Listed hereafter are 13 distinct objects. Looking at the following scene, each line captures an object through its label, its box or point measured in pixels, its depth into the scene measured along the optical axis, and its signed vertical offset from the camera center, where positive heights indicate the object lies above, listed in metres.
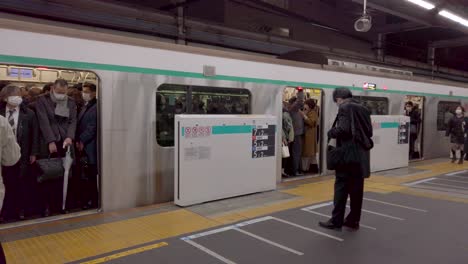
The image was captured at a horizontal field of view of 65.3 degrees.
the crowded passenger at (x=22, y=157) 4.07 -0.58
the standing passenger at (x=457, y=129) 9.27 -0.38
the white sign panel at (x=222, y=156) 4.92 -0.67
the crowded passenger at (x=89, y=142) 4.62 -0.45
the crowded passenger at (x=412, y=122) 9.93 -0.23
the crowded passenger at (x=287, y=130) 6.79 -0.35
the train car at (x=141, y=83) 4.08 +0.39
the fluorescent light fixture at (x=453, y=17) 7.87 +2.17
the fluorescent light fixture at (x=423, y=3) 6.56 +2.02
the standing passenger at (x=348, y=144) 3.97 -0.38
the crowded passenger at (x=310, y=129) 7.40 -0.35
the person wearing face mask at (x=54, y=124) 4.33 -0.21
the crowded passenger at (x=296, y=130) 7.11 -0.36
